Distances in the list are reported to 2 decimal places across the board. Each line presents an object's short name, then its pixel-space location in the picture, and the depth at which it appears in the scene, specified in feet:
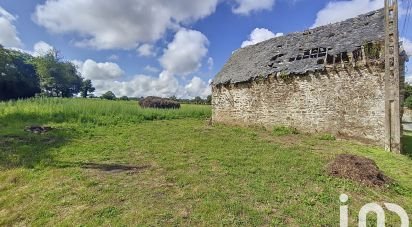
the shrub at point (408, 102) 106.11
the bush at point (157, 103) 99.86
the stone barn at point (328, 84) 31.07
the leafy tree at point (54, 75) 165.96
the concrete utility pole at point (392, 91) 29.66
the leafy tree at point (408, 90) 116.26
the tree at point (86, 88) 224.41
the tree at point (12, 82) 102.27
